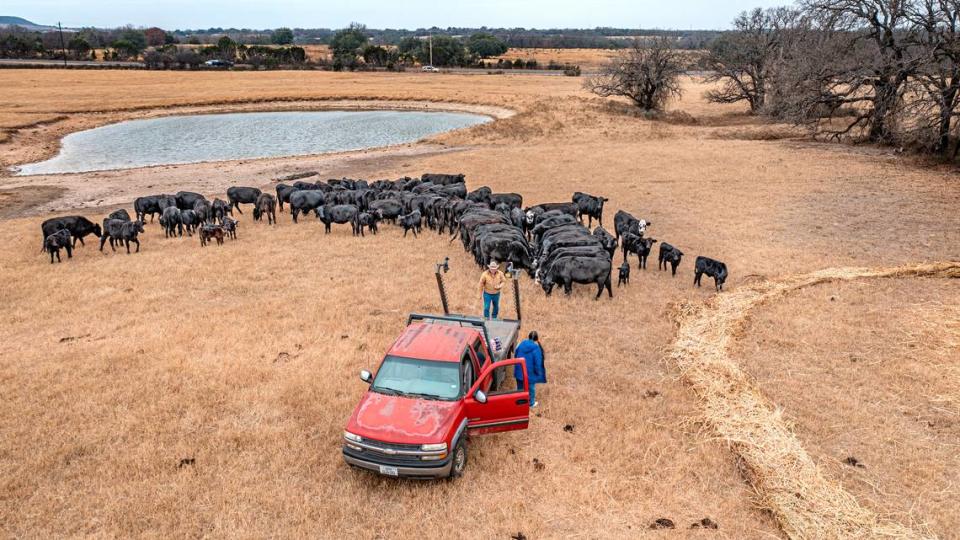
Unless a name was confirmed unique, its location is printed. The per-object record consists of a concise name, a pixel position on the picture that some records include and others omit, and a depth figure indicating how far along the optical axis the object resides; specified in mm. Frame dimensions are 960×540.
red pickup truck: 8664
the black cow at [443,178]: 30311
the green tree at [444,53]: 116688
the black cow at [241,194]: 26969
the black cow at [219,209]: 24844
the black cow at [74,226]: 21172
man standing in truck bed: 13812
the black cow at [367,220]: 23450
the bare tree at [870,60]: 33875
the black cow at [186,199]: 25750
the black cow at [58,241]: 19969
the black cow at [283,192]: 27359
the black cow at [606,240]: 19297
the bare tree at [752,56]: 54812
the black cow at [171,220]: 23312
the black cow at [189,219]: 23312
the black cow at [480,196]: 25766
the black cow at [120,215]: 22625
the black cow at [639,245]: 18906
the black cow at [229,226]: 22391
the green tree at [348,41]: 137975
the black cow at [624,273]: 17375
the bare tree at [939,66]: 30469
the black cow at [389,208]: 24562
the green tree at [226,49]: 117812
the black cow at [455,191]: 26319
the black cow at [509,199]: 26125
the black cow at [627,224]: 20375
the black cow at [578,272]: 16328
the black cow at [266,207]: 25141
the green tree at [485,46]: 144400
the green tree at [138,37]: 159762
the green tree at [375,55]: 110688
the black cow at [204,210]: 23969
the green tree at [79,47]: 121000
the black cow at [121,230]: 20984
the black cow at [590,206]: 24766
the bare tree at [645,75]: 54688
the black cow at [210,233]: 21734
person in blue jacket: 10539
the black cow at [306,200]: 25688
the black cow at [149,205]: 25172
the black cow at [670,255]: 18156
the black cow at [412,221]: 23312
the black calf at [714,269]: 16969
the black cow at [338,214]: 23234
